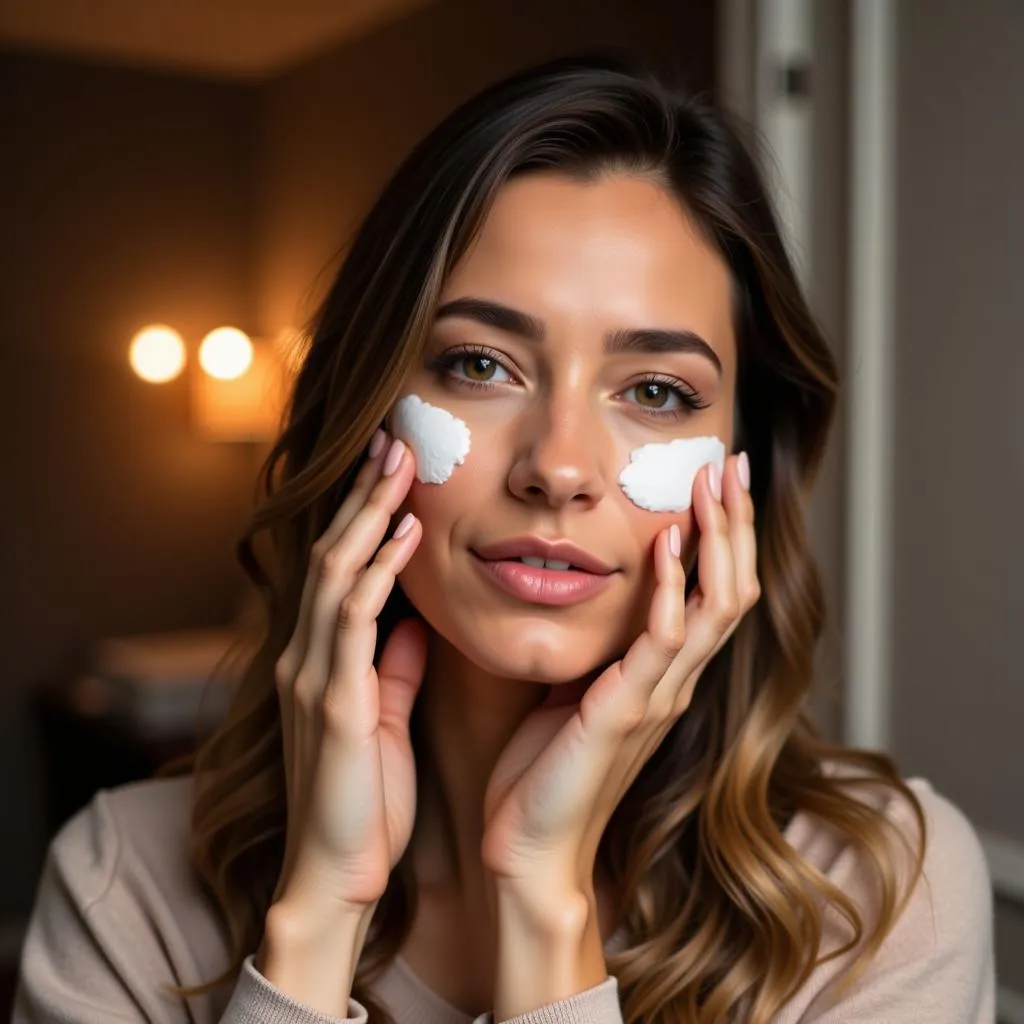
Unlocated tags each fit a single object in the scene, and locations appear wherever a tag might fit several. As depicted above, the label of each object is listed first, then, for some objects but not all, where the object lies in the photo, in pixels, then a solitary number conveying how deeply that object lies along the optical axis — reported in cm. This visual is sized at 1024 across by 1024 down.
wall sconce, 426
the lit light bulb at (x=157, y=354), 437
